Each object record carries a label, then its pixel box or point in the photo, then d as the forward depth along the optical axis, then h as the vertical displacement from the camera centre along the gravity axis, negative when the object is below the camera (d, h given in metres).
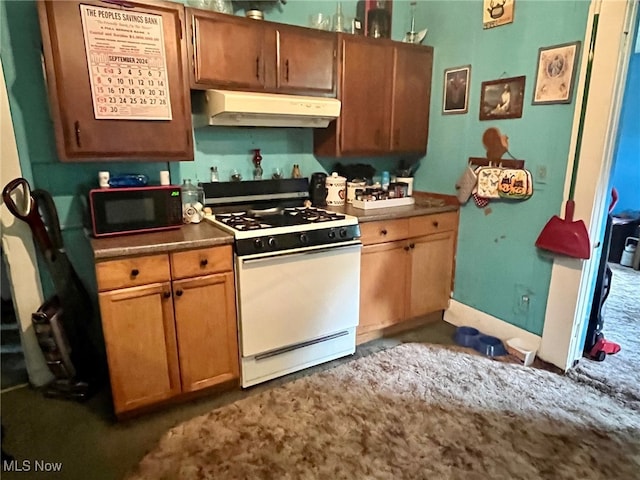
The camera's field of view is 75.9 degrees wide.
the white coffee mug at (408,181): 3.22 -0.25
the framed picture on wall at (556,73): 2.33 +0.43
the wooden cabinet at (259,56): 2.25 +0.53
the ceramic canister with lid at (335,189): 2.98 -0.29
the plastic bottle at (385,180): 3.18 -0.25
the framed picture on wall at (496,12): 2.59 +0.86
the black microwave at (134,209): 2.05 -0.31
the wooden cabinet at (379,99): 2.77 +0.34
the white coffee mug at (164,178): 2.28 -0.16
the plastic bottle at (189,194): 2.44 -0.27
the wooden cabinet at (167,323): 1.93 -0.86
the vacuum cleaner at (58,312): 2.13 -0.87
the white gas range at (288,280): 2.22 -0.74
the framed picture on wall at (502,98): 2.62 +0.32
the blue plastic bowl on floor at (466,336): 2.88 -1.31
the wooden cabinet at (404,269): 2.76 -0.85
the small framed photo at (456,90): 2.94 +0.41
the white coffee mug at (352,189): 3.03 -0.30
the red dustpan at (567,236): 2.36 -0.51
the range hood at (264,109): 2.23 +0.22
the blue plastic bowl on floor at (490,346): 2.76 -1.32
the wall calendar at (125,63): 1.95 +0.41
